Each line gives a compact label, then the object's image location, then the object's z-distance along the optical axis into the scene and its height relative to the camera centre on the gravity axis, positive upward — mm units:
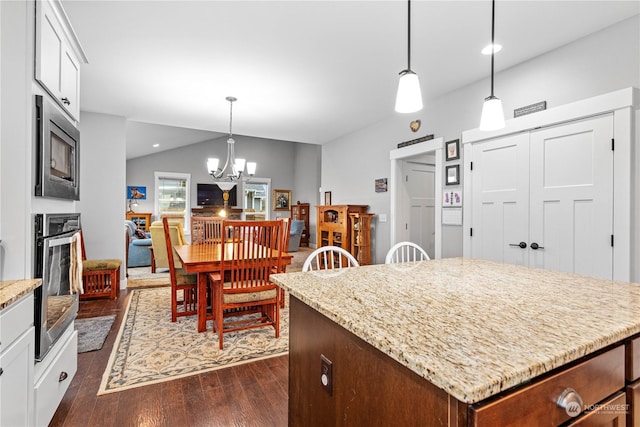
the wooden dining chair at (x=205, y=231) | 4121 -255
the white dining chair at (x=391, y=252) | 2299 -285
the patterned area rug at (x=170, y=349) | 2197 -1133
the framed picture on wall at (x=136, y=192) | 8594 +537
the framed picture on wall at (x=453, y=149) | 3447 +715
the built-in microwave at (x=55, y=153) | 1469 +312
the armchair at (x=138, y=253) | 6109 -805
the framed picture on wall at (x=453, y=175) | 3453 +438
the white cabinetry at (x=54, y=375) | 1477 -867
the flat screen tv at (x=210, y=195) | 9445 +513
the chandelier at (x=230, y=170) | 4445 +614
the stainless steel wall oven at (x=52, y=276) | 1476 -339
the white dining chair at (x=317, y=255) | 2054 -283
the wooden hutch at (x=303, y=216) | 9977 -102
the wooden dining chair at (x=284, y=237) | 2789 -221
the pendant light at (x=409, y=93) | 1446 +557
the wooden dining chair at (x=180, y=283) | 3013 -737
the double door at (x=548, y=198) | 2359 +141
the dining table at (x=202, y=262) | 2635 -425
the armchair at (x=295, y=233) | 8836 -569
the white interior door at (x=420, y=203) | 4500 +152
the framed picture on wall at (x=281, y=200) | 10445 +428
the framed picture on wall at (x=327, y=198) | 6177 +299
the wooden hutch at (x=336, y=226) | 4879 -205
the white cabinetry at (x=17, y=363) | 1175 -613
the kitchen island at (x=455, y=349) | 649 -312
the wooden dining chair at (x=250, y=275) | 2592 -551
